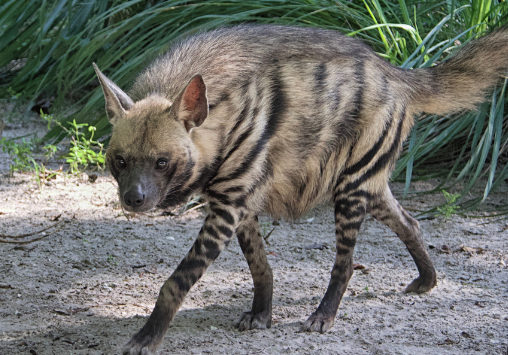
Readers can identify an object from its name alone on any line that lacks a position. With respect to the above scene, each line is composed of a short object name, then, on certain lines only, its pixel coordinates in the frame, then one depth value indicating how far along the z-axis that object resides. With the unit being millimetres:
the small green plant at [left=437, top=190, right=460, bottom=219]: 8320
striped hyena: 5289
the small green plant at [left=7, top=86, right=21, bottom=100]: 10689
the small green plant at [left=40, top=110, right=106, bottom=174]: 9094
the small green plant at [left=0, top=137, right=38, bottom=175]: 9214
